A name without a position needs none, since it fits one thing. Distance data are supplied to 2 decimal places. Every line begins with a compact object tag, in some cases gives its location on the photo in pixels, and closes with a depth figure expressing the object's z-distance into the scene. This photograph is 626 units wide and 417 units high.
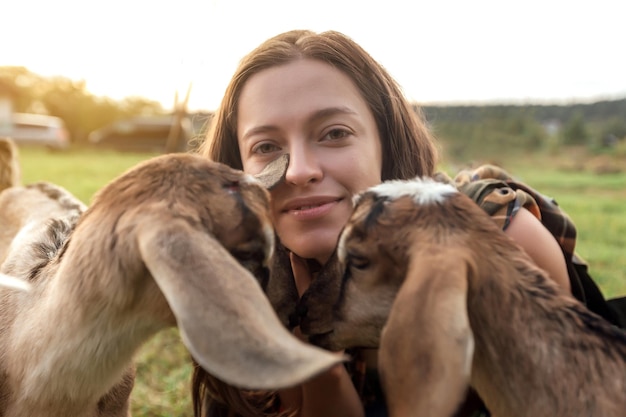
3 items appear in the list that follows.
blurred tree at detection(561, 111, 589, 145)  22.33
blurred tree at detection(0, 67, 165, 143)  39.06
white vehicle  30.75
